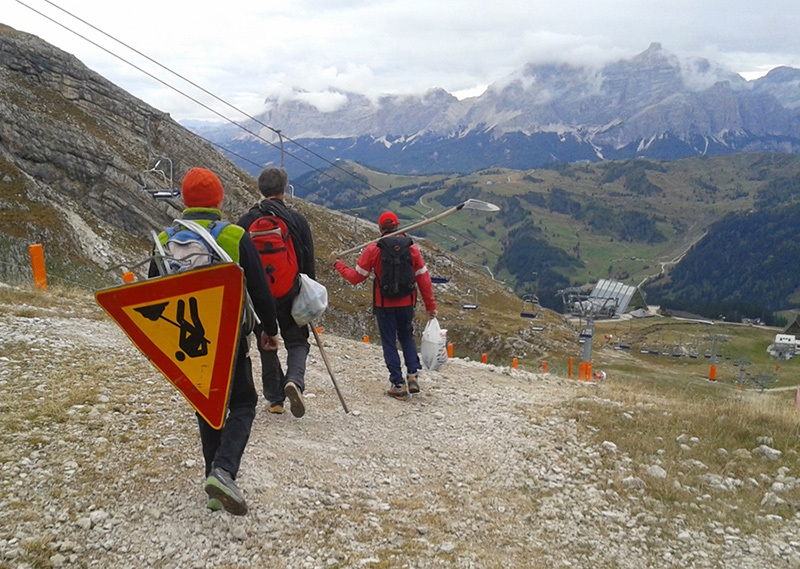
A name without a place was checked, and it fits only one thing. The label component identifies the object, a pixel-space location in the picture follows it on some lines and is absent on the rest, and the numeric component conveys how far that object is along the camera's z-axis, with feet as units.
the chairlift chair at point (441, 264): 273.21
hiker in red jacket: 31.76
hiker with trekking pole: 23.53
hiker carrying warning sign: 16.57
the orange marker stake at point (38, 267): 50.88
